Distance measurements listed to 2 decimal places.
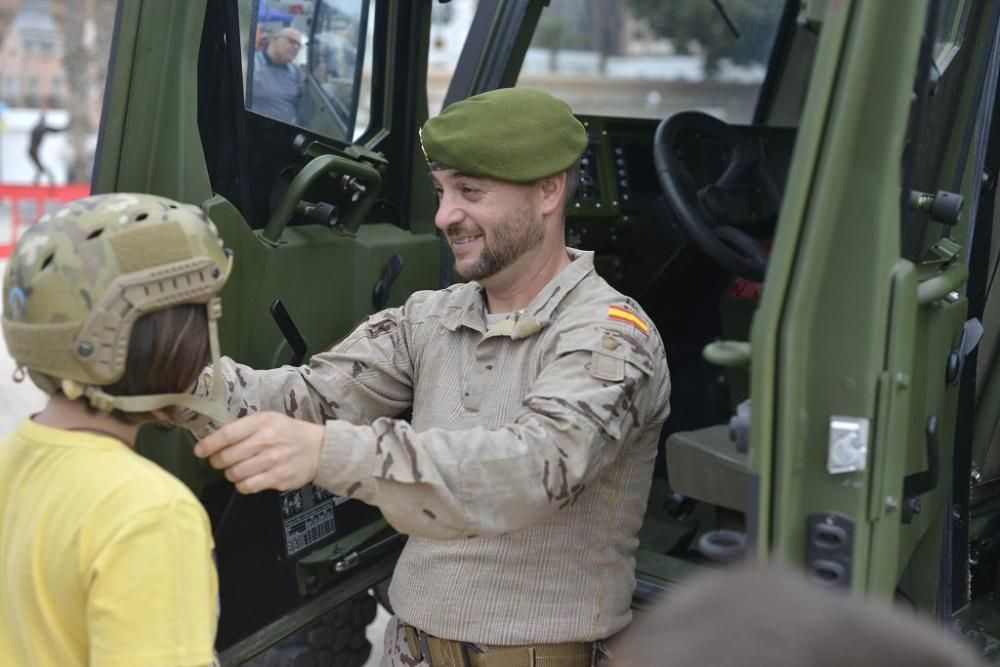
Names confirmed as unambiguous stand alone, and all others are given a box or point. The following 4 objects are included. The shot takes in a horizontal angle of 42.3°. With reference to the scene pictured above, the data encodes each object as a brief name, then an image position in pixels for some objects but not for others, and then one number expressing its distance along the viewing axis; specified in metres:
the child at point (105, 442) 1.51
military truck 1.64
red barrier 13.16
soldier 1.90
